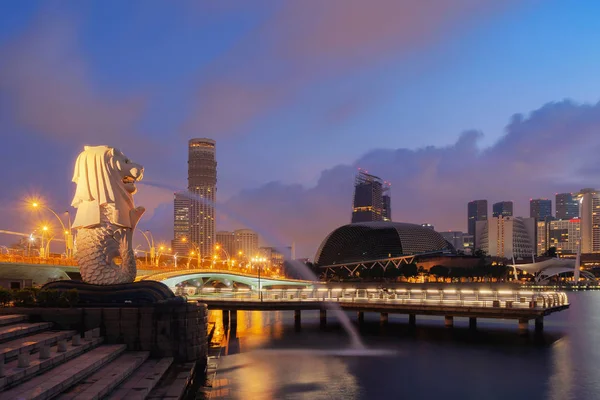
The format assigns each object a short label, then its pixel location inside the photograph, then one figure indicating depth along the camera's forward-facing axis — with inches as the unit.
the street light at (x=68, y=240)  2597.2
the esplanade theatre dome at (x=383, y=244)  7401.6
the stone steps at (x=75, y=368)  626.5
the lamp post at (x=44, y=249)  2537.4
